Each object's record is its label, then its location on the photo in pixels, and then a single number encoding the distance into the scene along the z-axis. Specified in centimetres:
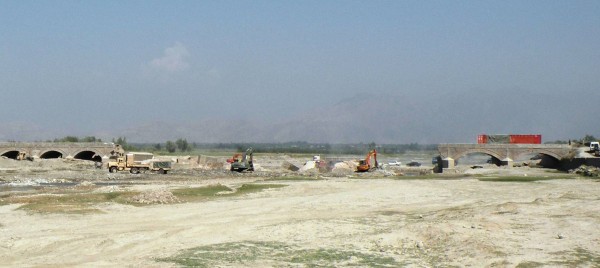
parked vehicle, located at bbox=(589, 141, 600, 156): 8538
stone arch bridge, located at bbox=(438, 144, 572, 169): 9581
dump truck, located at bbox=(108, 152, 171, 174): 8256
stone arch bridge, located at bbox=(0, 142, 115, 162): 10838
